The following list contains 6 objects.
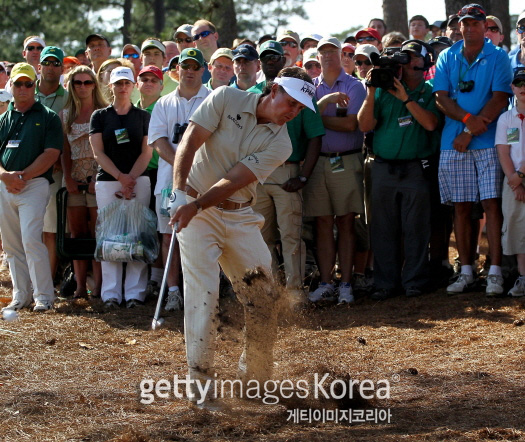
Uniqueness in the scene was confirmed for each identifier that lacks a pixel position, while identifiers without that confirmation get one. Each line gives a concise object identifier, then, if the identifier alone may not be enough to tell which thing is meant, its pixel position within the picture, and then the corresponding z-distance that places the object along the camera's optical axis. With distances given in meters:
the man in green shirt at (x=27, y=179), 19.23
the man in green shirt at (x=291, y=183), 18.89
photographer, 18.92
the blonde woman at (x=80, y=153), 20.48
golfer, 11.70
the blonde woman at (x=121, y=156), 19.58
